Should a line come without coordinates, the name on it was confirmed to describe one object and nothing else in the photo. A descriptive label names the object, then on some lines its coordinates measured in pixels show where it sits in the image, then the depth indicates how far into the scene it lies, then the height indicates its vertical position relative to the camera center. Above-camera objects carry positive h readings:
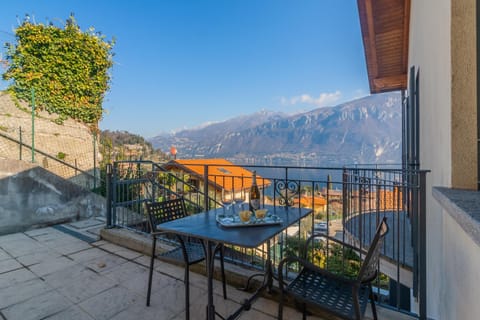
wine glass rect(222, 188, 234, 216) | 2.04 -0.38
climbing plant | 6.53 +2.62
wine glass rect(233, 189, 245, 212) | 2.07 -0.36
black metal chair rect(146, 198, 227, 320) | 1.82 -0.71
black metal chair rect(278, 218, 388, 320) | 1.18 -0.75
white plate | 1.65 -0.45
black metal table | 1.39 -0.47
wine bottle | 1.94 -0.31
